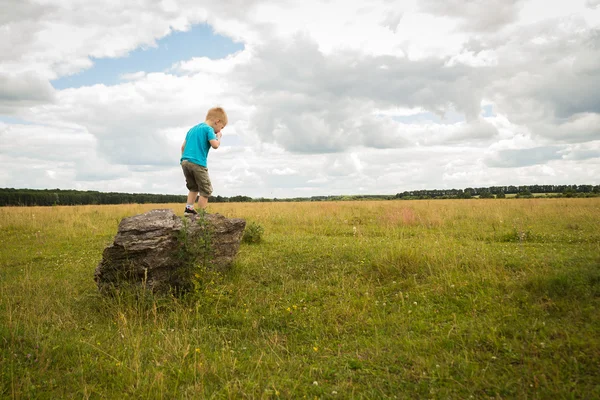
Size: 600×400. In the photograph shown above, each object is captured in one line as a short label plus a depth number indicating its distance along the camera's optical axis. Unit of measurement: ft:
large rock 21.70
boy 28.12
